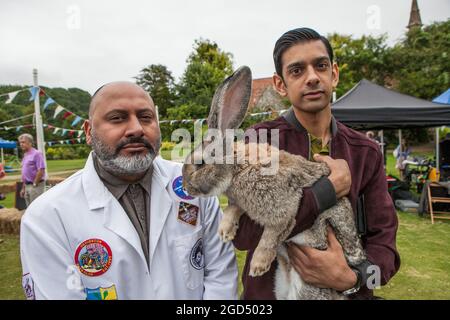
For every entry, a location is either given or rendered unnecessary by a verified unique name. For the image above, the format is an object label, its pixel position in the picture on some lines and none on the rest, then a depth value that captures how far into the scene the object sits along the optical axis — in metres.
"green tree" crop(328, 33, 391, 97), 32.78
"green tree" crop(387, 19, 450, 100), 29.64
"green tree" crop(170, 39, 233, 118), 17.31
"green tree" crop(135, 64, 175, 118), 24.35
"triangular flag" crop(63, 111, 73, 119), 9.75
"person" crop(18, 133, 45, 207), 8.27
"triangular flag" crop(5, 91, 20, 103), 8.61
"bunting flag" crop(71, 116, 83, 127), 9.86
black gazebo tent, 7.41
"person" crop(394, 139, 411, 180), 14.40
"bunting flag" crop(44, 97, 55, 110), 9.04
